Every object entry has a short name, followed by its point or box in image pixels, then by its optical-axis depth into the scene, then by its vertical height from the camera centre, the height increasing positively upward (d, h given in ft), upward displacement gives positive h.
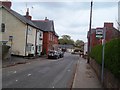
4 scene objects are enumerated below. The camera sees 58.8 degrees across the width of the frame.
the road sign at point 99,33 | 18.47 +2.13
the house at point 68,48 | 199.47 -5.81
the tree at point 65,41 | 227.06 +8.85
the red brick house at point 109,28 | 65.88 +10.21
